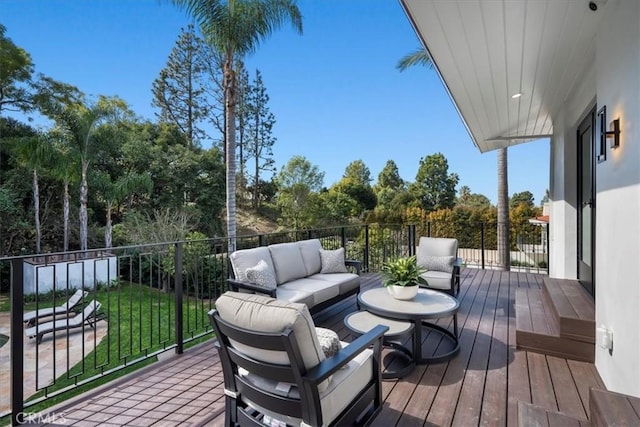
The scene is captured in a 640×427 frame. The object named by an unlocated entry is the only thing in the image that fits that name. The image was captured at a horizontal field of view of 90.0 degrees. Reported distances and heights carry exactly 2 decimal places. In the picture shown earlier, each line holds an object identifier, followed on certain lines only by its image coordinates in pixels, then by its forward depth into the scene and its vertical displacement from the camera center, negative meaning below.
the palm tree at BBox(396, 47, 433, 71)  9.39 +4.56
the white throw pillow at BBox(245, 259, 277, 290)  3.47 -0.68
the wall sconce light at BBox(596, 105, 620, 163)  2.15 +0.56
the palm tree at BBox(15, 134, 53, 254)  10.74 +2.16
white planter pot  3.13 -0.77
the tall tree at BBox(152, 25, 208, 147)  18.72 +7.53
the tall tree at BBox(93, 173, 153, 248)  12.62 +1.12
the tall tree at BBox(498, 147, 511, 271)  8.47 +0.26
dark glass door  3.69 +0.13
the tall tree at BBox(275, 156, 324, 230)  18.06 +1.40
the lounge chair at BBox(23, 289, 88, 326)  6.73 -2.16
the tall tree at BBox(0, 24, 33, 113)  12.12 +5.48
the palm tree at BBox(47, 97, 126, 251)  11.26 +3.04
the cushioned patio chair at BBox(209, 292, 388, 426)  1.41 -0.73
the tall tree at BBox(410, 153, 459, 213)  21.36 +2.03
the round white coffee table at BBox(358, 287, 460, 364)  2.79 -0.87
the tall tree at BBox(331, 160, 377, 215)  20.67 +1.51
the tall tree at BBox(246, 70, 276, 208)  20.99 +5.62
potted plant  3.13 -0.65
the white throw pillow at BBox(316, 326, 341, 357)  1.65 -0.68
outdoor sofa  3.49 -0.75
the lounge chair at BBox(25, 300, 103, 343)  6.21 -2.21
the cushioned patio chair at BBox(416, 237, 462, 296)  4.43 -0.75
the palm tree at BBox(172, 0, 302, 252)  7.61 +4.76
